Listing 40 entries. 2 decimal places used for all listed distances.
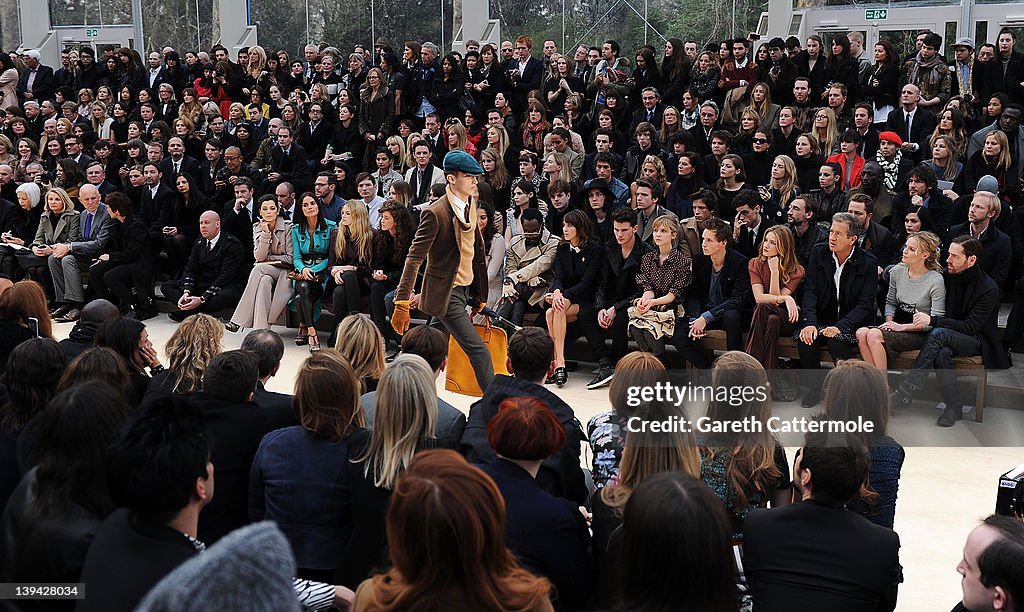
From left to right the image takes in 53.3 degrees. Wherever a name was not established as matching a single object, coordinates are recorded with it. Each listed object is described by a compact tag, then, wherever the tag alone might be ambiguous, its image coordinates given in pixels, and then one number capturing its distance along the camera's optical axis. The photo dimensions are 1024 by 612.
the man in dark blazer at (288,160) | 10.96
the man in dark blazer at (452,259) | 5.91
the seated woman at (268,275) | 8.75
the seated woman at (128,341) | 4.19
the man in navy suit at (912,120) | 9.15
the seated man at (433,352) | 3.66
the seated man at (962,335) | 6.32
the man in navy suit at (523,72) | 12.12
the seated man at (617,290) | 7.38
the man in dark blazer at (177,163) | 10.99
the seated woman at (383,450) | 3.04
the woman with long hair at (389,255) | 8.31
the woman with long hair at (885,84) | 10.15
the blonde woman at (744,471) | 3.33
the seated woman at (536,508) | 2.67
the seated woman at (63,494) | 2.39
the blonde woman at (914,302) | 6.46
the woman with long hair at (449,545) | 1.93
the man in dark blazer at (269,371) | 3.53
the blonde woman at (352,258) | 8.41
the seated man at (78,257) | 9.77
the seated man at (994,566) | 2.28
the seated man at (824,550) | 2.65
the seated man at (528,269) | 7.75
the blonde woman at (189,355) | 4.03
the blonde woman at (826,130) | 8.88
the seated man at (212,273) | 9.12
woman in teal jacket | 8.59
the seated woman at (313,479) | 3.15
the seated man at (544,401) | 3.26
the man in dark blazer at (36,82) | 15.71
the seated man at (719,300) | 7.01
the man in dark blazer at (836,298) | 6.65
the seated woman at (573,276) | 7.50
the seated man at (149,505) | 2.05
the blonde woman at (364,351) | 4.20
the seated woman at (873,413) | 3.54
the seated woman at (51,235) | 10.01
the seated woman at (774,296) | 6.81
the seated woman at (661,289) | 7.16
